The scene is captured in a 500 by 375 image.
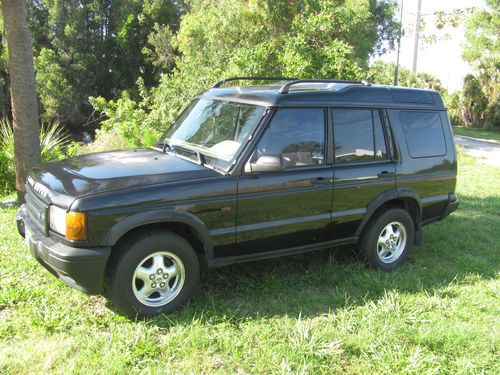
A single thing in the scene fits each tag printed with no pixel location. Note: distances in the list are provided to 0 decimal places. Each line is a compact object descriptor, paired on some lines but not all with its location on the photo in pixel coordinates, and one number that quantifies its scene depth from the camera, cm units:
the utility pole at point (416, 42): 2906
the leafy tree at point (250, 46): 1130
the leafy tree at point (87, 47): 2617
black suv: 351
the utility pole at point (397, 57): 2277
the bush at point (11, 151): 860
